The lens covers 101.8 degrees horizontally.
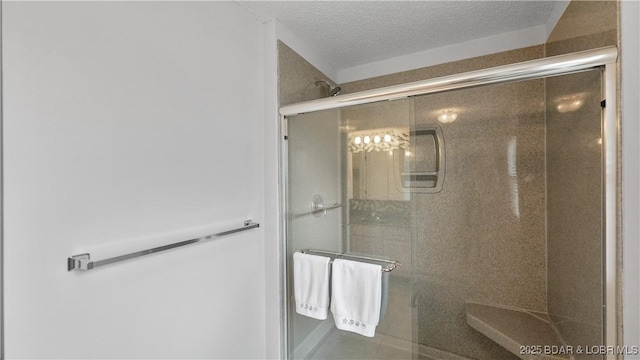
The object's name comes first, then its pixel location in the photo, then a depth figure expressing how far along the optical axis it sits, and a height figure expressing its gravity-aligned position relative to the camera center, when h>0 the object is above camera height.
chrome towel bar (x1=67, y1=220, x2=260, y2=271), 0.72 -0.24
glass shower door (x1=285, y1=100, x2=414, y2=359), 1.32 -0.15
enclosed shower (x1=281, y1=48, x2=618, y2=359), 1.00 -0.17
